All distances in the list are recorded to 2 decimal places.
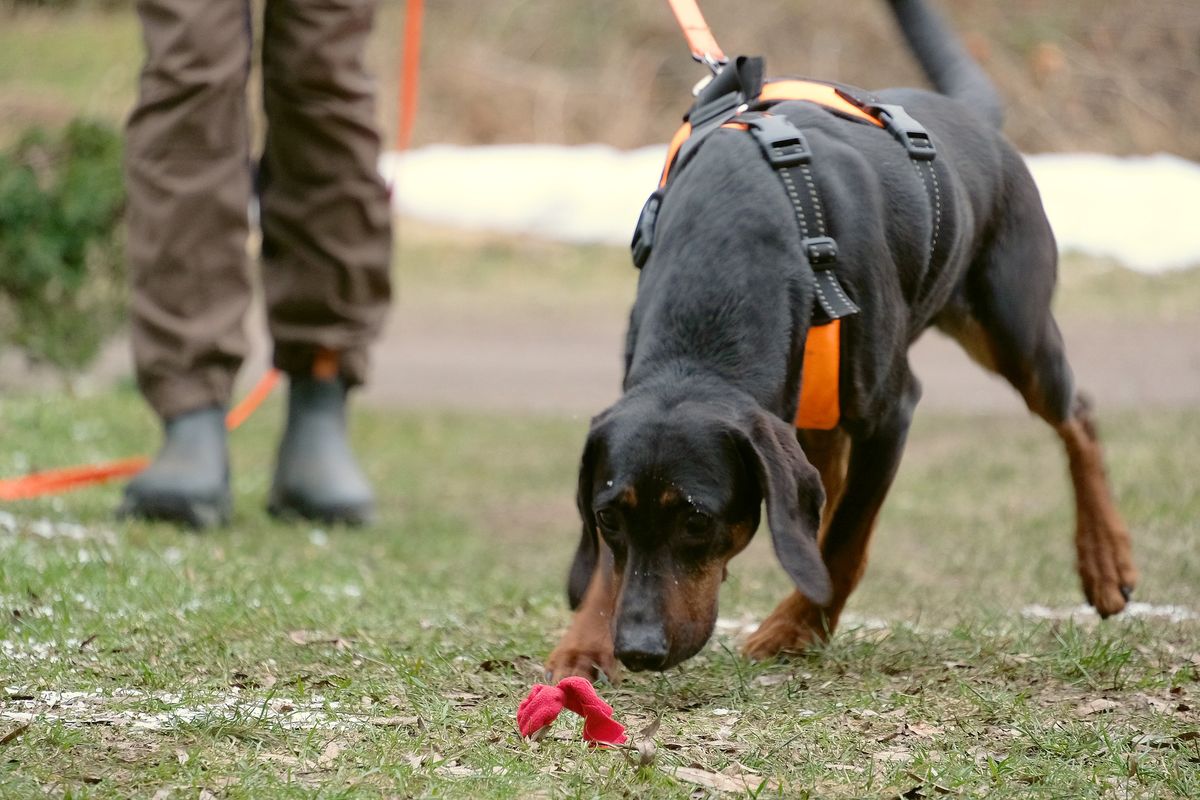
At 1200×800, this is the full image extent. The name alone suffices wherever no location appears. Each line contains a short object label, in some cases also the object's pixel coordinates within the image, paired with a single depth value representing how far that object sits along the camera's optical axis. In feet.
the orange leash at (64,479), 31.83
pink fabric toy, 15.40
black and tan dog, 17.01
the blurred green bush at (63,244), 48.70
